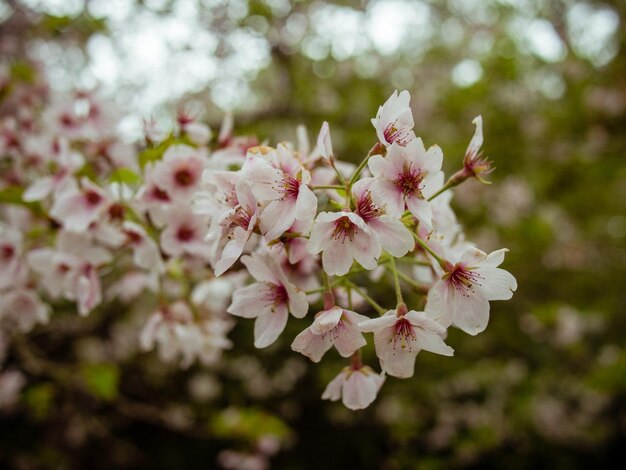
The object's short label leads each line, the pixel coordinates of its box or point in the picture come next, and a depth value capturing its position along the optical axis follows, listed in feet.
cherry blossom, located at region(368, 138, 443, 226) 0.66
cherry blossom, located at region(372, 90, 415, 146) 0.68
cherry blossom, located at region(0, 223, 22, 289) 1.03
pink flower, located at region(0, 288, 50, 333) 1.08
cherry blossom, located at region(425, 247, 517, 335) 0.69
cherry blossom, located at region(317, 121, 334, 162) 0.69
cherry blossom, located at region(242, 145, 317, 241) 0.66
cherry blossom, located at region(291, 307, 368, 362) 0.66
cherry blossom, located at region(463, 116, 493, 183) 0.78
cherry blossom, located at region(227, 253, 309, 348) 0.72
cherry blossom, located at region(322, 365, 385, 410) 0.75
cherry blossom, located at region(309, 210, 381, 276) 0.65
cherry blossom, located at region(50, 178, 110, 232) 0.93
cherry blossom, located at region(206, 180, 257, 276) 0.66
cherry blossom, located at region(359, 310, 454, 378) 0.64
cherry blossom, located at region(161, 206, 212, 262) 0.93
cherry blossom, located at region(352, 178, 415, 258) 0.65
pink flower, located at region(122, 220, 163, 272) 0.93
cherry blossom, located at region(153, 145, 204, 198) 0.93
